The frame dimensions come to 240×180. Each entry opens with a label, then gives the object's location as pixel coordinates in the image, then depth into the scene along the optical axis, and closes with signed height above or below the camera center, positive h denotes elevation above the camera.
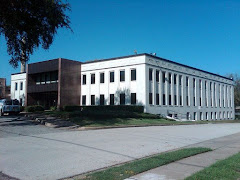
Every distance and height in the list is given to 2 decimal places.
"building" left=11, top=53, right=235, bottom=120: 33.41 +2.85
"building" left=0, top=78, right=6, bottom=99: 62.03 +4.30
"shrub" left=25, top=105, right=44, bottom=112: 34.12 -0.58
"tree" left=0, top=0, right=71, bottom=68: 17.09 +5.91
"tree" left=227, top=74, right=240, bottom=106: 78.81 +4.66
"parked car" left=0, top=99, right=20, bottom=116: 27.88 -0.35
